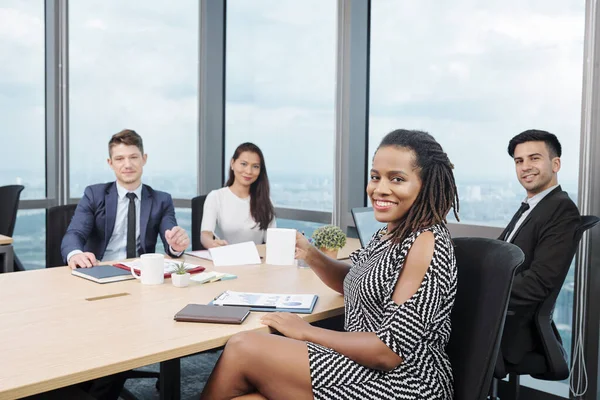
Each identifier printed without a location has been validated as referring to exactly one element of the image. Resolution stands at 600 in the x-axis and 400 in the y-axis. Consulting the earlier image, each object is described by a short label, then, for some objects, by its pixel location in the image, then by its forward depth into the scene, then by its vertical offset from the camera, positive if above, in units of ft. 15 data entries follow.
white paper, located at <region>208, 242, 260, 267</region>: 8.25 -1.33
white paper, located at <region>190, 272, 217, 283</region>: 6.82 -1.39
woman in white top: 11.06 -0.70
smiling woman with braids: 4.53 -1.40
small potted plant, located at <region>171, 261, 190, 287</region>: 6.55 -1.32
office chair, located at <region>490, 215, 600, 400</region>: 6.70 -2.29
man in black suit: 6.73 -0.82
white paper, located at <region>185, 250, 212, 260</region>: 8.68 -1.40
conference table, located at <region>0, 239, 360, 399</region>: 3.92 -1.43
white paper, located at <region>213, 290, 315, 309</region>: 5.68 -1.41
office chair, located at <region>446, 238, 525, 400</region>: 4.38 -1.19
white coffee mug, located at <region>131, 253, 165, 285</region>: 6.65 -1.24
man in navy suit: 8.98 -0.72
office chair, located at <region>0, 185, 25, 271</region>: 11.69 -0.92
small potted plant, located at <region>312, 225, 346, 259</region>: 7.95 -1.02
